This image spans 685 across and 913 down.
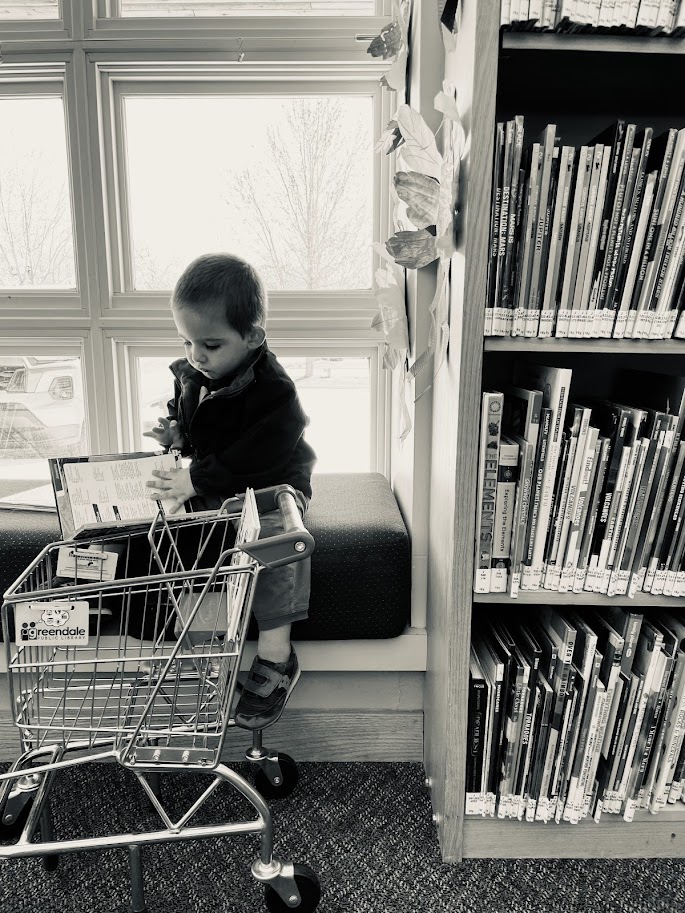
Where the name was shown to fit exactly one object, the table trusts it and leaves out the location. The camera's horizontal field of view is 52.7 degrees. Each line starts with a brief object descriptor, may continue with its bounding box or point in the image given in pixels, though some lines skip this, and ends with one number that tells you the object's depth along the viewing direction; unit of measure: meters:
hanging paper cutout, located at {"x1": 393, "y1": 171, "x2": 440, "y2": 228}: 1.29
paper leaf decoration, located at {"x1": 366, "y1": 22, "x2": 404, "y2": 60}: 1.56
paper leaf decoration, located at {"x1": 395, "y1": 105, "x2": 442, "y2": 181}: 1.29
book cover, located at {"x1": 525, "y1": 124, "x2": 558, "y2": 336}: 1.15
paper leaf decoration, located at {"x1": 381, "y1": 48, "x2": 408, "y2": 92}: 1.58
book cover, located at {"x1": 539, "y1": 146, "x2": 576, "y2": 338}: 1.16
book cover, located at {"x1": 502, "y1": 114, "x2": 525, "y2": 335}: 1.14
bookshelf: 1.12
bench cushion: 1.50
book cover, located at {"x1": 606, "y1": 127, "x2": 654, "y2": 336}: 1.16
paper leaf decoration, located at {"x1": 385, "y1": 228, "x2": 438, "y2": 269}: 1.32
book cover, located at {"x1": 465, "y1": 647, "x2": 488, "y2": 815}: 1.33
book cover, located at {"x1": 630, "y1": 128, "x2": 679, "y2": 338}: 1.16
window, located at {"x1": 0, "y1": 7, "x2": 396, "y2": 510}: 1.89
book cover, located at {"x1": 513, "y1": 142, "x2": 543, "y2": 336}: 1.15
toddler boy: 1.53
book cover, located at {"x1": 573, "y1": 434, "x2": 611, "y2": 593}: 1.25
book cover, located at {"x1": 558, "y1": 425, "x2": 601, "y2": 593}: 1.24
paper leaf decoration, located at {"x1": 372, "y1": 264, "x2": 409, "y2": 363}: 1.61
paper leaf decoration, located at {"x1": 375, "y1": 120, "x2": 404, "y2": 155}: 1.58
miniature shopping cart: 1.10
